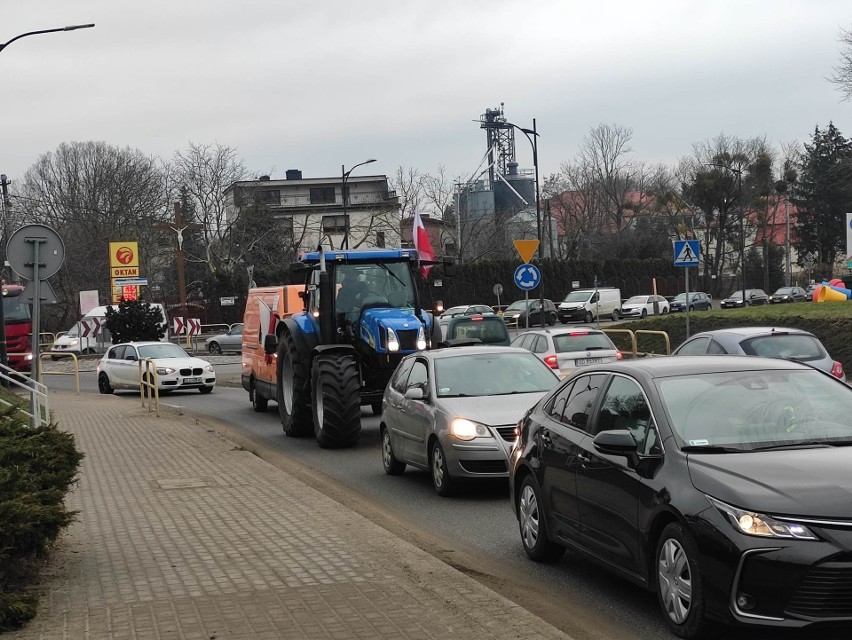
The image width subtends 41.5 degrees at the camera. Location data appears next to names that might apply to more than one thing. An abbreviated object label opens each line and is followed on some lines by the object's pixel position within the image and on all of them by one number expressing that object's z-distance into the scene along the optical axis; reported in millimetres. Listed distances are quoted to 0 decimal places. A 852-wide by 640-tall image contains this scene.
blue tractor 16453
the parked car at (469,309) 53425
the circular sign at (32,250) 12680
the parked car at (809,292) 65387
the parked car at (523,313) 59562
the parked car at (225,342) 51219
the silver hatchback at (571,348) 20109
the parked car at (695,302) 67750
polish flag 34625
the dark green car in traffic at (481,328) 22594
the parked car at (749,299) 71125
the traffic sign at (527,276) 25656
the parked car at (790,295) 70438
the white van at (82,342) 55031
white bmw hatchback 29812
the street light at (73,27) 19444
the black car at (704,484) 5441
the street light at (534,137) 43906
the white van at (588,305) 62688
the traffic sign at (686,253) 25186
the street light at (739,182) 79312
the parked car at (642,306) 65656
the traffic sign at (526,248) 25516
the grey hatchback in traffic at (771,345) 16828
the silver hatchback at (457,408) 11266
